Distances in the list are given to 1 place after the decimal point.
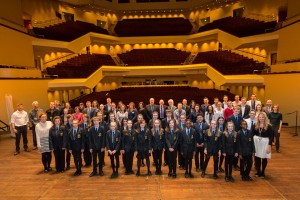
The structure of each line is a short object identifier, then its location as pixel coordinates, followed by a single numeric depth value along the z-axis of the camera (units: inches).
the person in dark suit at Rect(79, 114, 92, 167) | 241.0
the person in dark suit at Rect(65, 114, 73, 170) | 238.4
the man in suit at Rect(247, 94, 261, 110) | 305.8
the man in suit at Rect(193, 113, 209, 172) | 230.4
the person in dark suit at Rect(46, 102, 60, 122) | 326.6
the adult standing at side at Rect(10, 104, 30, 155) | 308.4
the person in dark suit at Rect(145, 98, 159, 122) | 334.3
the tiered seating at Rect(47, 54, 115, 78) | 737.0
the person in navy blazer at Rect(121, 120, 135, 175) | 230.1
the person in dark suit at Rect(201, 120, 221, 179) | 219.6
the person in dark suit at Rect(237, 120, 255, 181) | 214.4
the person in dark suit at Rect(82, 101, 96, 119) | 329.8
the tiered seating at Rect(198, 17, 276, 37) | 764.6
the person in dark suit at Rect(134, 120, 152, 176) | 228.7
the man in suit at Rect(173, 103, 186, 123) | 294.1
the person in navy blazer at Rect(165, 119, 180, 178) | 224.7
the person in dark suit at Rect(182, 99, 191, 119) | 324.5
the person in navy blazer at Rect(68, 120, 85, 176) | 233.3
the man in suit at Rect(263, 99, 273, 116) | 297.8
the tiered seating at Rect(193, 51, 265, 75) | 713.0
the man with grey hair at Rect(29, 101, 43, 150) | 315.0
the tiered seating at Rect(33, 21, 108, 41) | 761.6
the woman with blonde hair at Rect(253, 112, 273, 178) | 214.1
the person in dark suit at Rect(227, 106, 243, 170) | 251.9
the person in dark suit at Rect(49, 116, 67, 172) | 237.9
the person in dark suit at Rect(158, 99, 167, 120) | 331.0
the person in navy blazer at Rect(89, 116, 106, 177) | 233.6
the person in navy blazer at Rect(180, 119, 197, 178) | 223.0
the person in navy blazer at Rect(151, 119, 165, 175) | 228.7
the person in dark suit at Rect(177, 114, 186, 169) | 233.6
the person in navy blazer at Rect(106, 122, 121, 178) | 227.8
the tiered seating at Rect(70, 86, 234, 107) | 625.9
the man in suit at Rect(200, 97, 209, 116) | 323.6
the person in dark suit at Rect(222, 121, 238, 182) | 215.0
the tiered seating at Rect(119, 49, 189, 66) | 917.2
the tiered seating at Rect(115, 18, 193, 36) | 1091.9
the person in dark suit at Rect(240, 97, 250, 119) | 290.1
